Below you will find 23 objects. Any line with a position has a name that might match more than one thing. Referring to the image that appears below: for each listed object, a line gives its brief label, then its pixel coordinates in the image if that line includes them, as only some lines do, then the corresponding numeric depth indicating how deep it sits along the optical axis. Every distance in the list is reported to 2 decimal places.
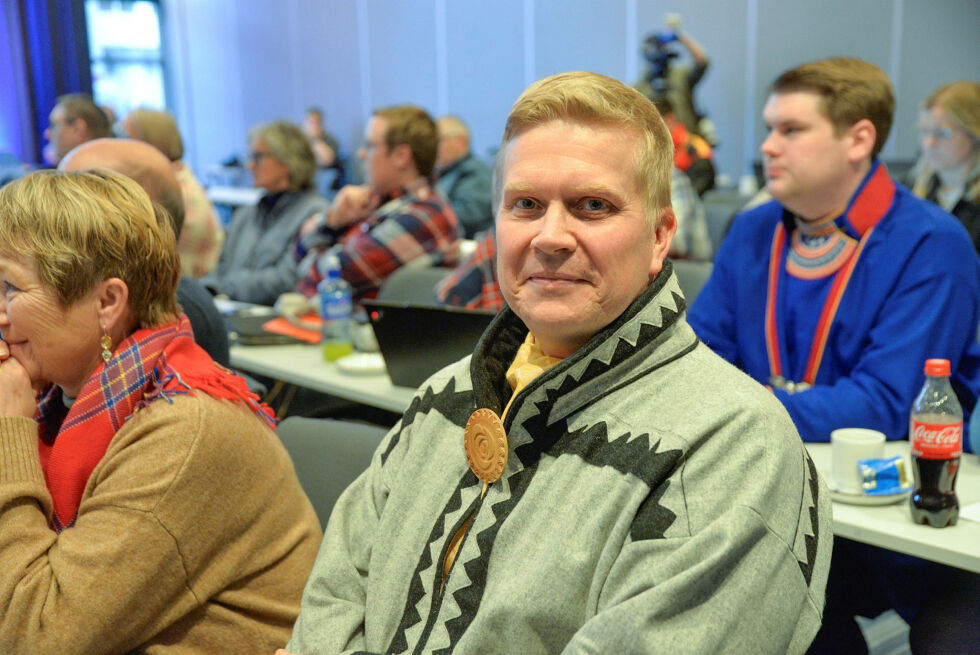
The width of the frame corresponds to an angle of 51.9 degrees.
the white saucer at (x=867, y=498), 1.72
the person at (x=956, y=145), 3.71
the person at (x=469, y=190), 6.25
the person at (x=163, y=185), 2.15
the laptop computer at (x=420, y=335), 2.33
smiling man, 1.05
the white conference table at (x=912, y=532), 1.53
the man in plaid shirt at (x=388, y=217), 3.87
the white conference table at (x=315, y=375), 2.59
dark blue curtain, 7.96
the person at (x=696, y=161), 5.26
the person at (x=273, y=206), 4.75
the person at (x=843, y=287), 2.06
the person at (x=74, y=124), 4.97
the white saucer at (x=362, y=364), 2.78
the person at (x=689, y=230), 4.17
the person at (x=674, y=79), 6.27
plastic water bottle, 2.97
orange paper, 3.27
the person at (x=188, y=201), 3.58
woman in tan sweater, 1.30
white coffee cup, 1.74
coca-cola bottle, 1.61
